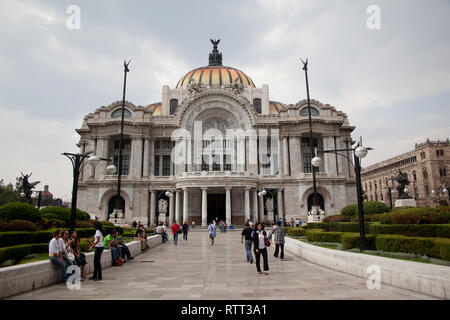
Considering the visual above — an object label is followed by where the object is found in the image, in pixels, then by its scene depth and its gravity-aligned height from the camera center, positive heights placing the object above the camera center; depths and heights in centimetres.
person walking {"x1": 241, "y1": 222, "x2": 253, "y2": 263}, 1393 -116
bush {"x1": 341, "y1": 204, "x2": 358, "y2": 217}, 2854 +16
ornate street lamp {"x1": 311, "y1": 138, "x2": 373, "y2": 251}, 1347 +123
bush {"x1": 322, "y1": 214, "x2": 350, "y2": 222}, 2734 -55
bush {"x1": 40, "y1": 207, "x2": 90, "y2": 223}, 2184 +18
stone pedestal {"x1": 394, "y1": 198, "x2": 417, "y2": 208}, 2711 +72
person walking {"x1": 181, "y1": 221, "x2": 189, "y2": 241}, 2673 -137
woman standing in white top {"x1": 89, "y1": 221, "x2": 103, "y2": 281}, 1089 -139
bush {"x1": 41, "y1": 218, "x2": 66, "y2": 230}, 1737 -47
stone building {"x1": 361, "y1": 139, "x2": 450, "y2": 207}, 7431 +1057
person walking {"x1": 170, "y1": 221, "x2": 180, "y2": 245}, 2295 -124
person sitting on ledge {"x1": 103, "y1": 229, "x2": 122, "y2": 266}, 1416 -145
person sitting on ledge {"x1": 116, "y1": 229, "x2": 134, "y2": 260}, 1541 -170
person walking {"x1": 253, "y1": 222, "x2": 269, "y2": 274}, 1165 -113
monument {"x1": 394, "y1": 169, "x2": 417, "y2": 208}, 2725 +138
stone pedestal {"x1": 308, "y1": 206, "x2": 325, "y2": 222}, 3466 -30
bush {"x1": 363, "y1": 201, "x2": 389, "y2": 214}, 2686 +31
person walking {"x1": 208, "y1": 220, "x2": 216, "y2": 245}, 2302 -130
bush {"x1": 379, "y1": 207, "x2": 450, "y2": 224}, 1534 -26
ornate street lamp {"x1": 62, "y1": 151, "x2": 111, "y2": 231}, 1355 +205
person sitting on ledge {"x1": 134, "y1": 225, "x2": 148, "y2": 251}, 1995 -145
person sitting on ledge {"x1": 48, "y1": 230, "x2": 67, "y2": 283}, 1005 -126
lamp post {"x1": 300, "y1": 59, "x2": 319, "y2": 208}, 3681 +1687
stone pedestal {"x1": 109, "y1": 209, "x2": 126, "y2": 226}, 3786 -39
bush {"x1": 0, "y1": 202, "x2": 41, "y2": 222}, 1692 +21
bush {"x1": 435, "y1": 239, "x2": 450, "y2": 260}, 979 -116
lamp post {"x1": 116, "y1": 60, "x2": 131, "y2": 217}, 3762 +1696
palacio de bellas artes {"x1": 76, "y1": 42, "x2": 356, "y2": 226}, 4919 +919
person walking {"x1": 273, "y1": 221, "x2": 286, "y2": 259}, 1600 -126
